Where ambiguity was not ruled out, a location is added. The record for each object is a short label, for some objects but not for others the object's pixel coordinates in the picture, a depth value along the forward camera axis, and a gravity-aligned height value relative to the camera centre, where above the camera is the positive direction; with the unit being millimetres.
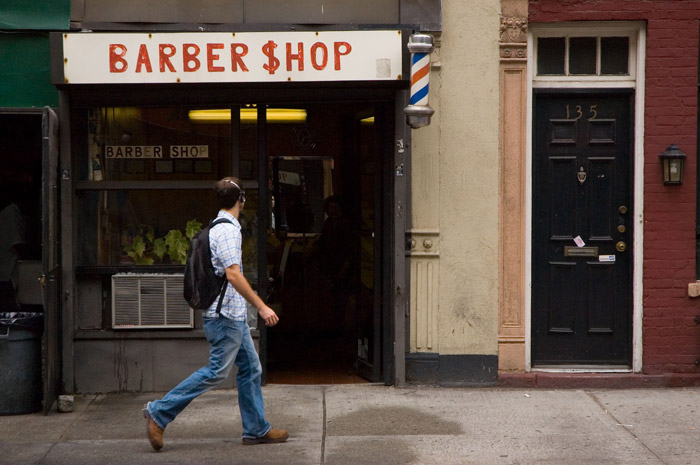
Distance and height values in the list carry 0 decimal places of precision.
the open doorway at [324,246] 8953 -555
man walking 6504 -1042
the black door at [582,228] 8633 -293
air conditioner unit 8430 -984
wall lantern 8336 +286
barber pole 7793 +976
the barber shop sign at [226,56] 8023 +1203
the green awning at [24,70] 8242 +1117
